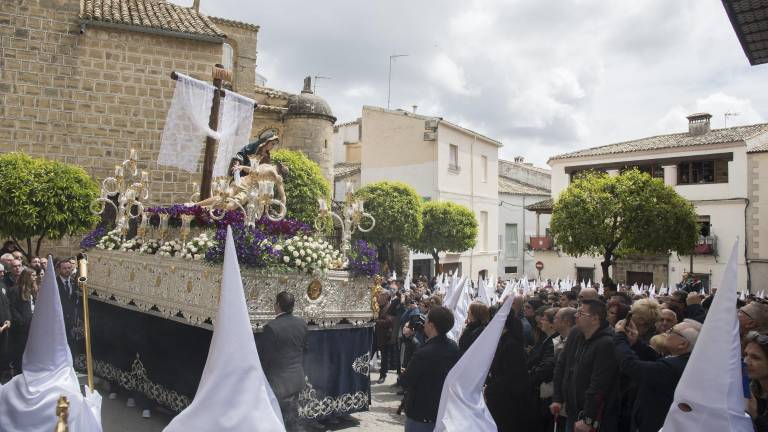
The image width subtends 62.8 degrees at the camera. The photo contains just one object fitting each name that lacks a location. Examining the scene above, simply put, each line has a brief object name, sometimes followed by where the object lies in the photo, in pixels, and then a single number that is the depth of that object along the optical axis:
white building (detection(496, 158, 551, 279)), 40.09
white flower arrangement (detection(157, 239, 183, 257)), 7.75
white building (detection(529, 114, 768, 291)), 28.73
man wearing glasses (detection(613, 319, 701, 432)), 4.15
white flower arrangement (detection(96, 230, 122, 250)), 9.59
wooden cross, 9.99
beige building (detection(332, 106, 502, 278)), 32.72
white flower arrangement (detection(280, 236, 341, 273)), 6.99
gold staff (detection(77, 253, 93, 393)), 5.28
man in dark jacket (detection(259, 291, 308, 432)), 5.83
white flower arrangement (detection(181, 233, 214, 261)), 7.05
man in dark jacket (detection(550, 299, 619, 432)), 4.59
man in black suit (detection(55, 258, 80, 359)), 9.84
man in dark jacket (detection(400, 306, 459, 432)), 4.95
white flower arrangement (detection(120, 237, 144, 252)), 8.93
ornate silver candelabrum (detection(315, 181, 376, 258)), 7.82
